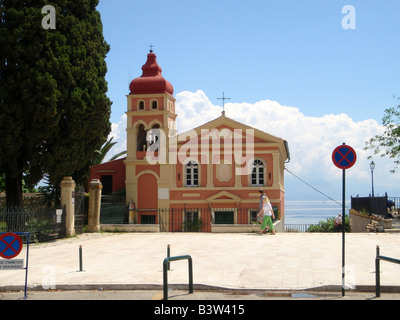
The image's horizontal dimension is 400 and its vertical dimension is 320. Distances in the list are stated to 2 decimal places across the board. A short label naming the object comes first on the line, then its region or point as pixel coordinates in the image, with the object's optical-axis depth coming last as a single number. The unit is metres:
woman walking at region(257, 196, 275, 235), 23.31
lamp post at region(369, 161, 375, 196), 38.16
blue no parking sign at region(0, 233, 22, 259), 10.24
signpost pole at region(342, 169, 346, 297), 10.11
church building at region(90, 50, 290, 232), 37.56
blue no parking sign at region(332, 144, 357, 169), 11.14
